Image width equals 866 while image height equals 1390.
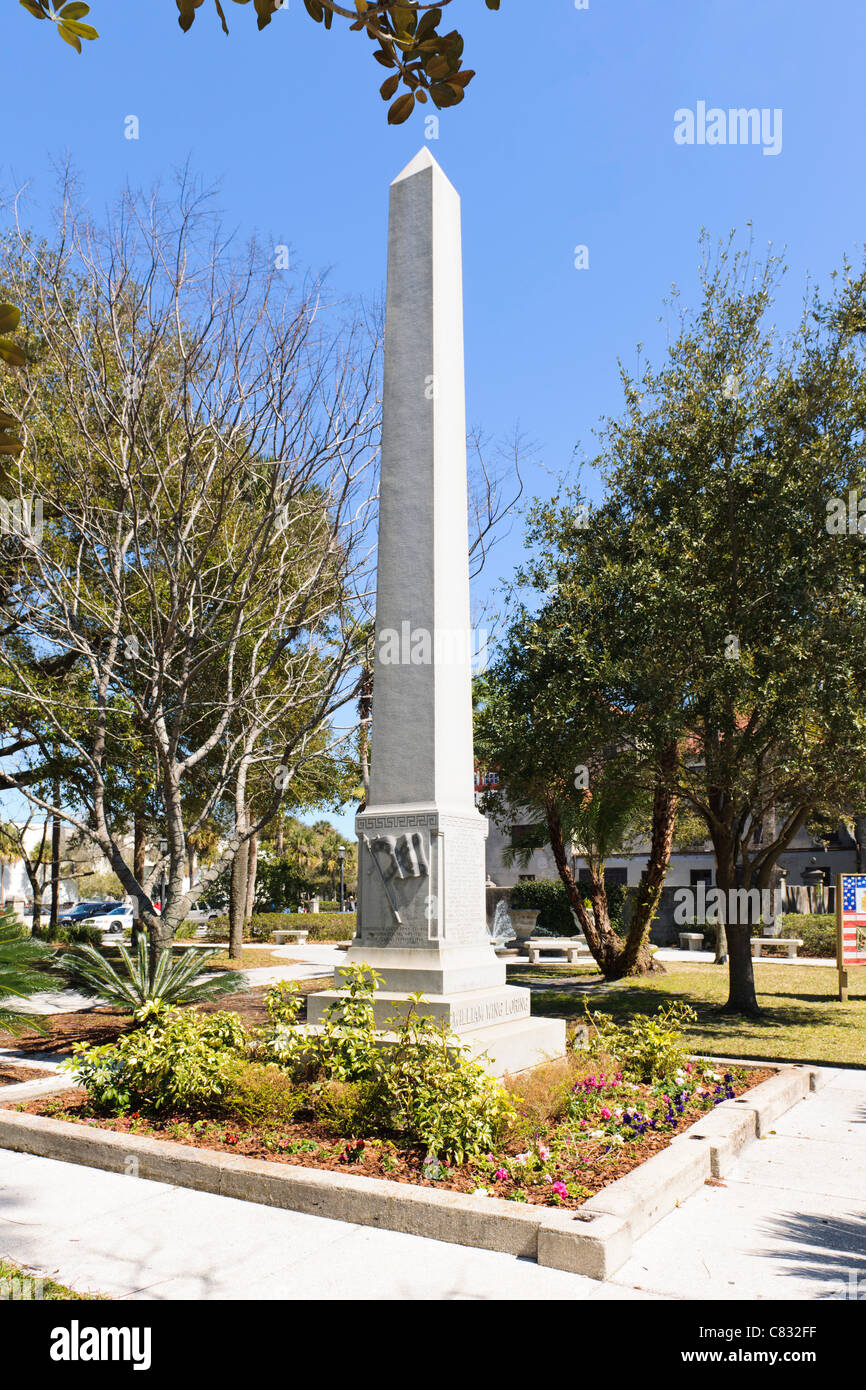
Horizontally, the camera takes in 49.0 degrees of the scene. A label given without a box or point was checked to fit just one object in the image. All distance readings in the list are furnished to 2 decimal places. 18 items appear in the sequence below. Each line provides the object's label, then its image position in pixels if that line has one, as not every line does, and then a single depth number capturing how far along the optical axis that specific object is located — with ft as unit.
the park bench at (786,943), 77.00
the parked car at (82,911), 132.86
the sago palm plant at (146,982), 30.48
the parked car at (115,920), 124.70
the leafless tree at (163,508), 34.63
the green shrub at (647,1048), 24.57
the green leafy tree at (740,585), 38.29
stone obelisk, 25.44
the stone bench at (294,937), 98.27
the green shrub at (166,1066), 21.15
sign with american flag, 51.01
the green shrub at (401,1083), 18.30
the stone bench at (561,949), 74.66
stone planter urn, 96.73
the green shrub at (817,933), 79.97
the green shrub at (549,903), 107.76
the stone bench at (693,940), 90.76
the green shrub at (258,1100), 20.56
